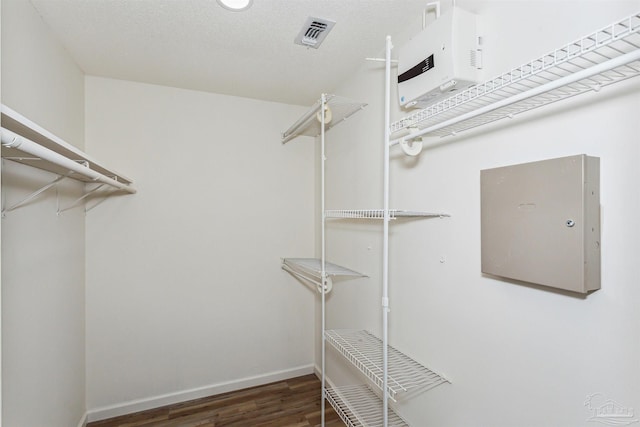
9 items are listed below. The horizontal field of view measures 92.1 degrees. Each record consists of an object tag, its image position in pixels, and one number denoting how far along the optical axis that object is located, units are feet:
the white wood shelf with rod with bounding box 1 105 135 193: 2.55
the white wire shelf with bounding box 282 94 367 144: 6.42
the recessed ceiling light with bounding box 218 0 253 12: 4.61
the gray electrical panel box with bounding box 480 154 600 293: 2.72
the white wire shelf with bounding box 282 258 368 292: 6.58
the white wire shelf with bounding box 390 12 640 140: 2.19
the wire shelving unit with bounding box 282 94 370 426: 6.23
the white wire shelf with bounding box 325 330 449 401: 4.52
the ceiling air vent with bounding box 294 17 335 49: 5.12
